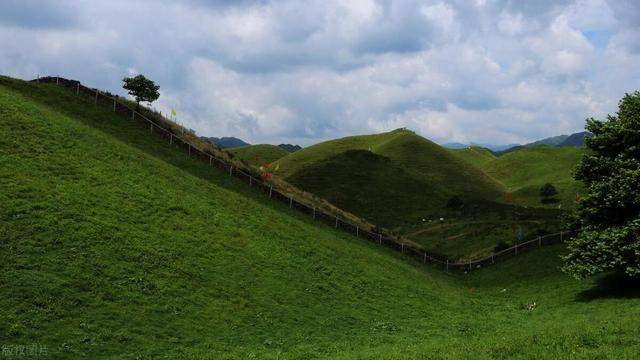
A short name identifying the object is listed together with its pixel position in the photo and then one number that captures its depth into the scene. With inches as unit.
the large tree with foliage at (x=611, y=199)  1357.0
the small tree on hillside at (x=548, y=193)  4544.8
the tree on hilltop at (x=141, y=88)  2824.8
